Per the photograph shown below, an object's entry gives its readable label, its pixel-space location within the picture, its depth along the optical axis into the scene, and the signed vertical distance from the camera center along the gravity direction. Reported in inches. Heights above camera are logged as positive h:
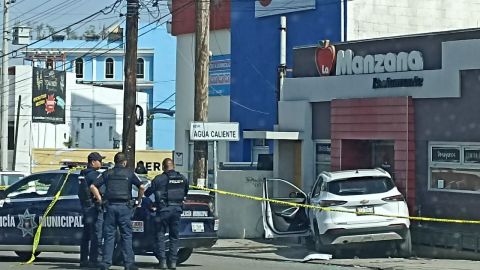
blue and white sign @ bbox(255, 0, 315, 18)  1149.1 +201.0
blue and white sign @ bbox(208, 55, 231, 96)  1293.1 +124.5
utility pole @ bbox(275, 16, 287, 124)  944.9 +112.5
